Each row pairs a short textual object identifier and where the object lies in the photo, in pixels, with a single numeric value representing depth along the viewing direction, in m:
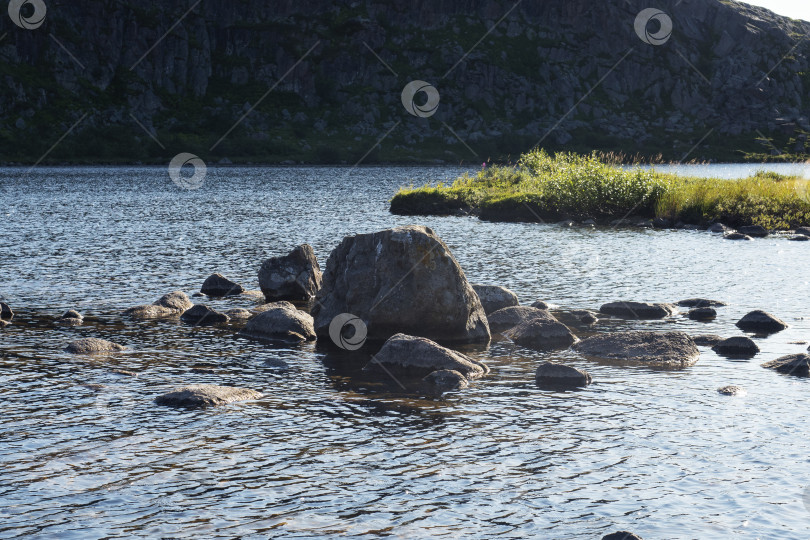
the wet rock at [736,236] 50.72
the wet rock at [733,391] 17.30
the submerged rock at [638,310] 26.56
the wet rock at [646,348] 20.31
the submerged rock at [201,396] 16.53
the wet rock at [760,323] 24.16
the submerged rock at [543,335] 22.52
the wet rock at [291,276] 30.53
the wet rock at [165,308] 26.64
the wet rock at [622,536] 10.22
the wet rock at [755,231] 52.78
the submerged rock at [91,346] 21.19
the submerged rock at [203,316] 25.70
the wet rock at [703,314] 26.03
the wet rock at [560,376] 18.19
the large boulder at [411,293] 22.78
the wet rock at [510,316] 24.52
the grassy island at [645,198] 58.03
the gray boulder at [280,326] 23.50
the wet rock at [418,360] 19.17
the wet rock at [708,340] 22.28
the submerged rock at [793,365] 19.00
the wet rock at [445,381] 17.97
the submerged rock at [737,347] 21.17
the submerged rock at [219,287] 31.58
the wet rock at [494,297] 26.52
